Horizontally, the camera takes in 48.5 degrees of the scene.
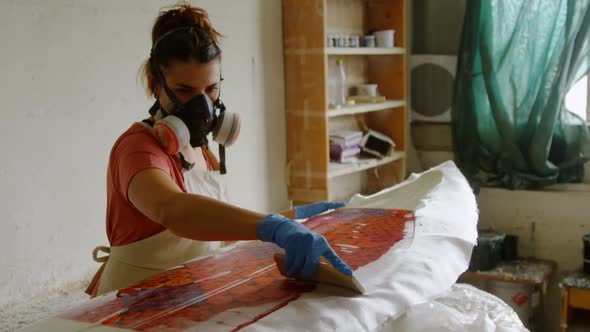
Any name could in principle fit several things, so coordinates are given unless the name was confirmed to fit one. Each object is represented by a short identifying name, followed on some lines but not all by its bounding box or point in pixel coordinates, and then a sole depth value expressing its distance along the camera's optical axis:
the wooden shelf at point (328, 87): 2.97
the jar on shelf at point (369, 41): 3.44
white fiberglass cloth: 1.04
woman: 1.14
